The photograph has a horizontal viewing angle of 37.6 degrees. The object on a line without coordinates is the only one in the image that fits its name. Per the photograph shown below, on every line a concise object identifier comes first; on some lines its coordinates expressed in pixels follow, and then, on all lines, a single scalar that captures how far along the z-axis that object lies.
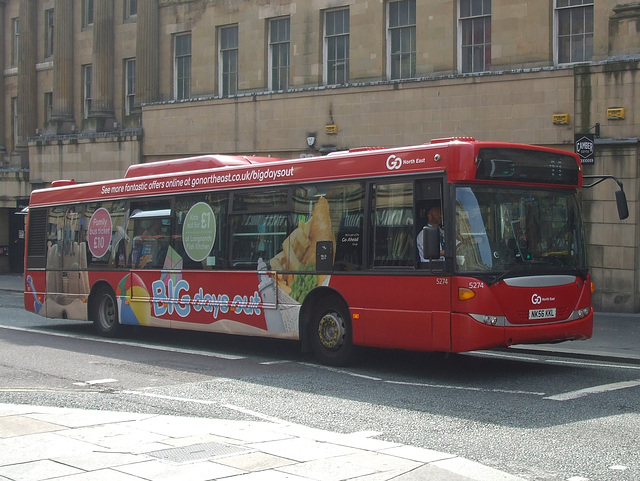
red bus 11.32
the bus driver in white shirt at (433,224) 11.36
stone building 20.73
